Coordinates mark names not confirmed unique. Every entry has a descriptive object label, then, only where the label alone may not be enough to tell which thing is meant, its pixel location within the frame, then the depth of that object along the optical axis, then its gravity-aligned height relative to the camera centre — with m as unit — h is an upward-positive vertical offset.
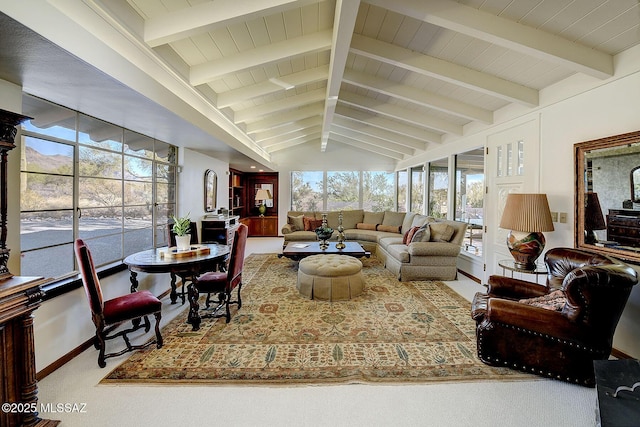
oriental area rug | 2.13 -1.22
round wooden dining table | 2.66 -0.53
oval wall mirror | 5.69 +0.44
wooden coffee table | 4.83 -0.69
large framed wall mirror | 2.24 +0.16
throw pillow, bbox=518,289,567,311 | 2.16 -0.70
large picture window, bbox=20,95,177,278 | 2.30 +0.21
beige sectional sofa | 4.51 -0.50
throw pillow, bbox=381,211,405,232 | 7.15 -0.17
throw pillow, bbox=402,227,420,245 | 5.04 -0.44
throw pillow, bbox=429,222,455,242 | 4.63 -0.32
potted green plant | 3.04 -0.26
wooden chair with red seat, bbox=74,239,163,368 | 2.18 -0.82
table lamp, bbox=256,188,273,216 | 9.22 +0.50
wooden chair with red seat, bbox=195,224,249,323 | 3.00 -0.75
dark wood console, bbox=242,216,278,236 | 9.34 -0.50
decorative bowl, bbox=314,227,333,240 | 5.23 -0.40
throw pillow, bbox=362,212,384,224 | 7.49 -0.15
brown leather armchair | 1.91 -0.82
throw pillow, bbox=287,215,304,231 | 6.91 -0.26
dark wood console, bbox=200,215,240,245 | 5.30 -0.39
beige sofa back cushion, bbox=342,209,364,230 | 7.47 -0.16
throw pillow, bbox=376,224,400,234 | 6.98 -0.40
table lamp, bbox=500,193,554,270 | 2.82 -0.12
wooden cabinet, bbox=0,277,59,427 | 1.49 -0.79
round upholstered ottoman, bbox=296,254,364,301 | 3.62 -0.91
